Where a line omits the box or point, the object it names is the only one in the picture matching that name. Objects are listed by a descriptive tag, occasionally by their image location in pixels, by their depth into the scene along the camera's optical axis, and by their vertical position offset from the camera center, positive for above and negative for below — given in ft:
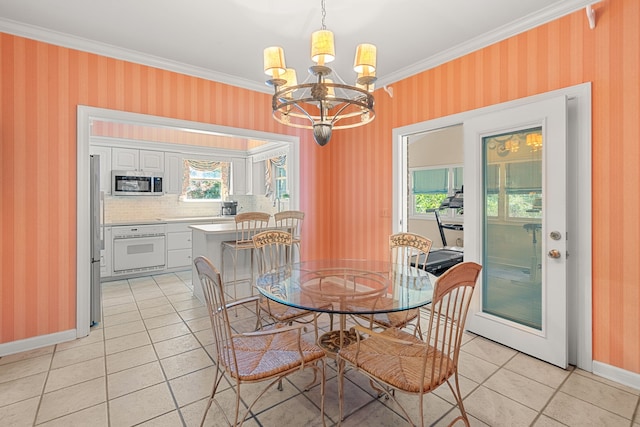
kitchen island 12.29 -1.42
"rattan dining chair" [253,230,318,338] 7.72 -1.85
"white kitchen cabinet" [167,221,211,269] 17.69 -1.83
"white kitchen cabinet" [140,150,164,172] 18.12 +3.23
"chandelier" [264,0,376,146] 5.90 +2.75
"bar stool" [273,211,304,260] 11.97 -0.09
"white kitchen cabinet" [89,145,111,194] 16.87 +2.62
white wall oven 16.14 -1.84
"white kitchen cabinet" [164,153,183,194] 18.99 +2.60
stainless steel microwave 16.99 +1.79
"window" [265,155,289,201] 21.42 +2.58
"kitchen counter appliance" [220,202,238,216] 21.38 +0.41
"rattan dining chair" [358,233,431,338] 7.25 -1.57
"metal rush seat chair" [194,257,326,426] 5.02 -2.61
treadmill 14.65 -2.15
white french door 7.73 -0.32
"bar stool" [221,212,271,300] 11.27 -1.10
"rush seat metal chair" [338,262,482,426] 4.62 -2.63
